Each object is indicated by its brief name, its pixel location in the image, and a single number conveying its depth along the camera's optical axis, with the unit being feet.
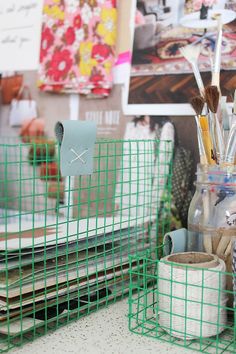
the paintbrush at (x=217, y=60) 2.57
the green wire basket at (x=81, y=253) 2.16
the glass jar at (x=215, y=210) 2.34
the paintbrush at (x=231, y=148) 2.38
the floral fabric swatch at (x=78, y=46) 3.36
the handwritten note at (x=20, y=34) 3.83
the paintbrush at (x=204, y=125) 2.41
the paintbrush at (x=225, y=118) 2.60
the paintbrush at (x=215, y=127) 2.37
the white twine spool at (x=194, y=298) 2.03
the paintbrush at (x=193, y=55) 2.60
